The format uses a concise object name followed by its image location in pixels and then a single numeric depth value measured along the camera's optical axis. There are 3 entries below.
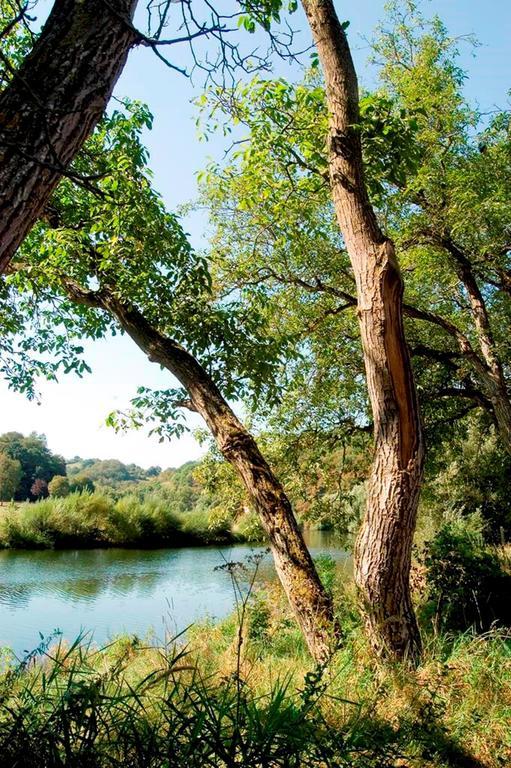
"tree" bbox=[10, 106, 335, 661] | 4.66
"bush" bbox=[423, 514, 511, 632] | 6.62
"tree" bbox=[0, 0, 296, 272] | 1.58
